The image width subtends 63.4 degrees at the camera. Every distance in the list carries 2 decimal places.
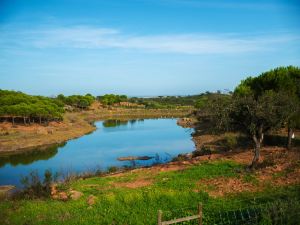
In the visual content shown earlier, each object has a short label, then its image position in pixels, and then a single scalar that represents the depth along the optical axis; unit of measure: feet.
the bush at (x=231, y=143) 74.26
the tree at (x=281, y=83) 63.53
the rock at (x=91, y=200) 35.60
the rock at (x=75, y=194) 38.51
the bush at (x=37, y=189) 40.62
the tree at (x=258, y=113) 45.63
